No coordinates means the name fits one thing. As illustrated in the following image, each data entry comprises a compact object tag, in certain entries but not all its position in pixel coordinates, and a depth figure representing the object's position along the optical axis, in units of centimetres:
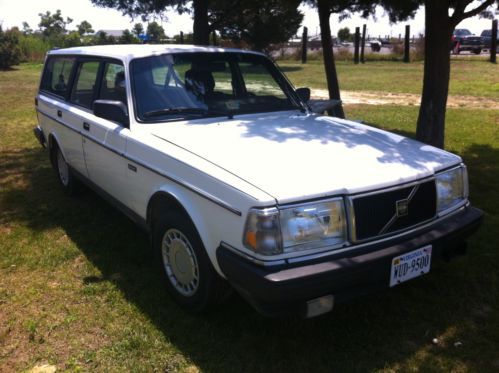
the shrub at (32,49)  2930
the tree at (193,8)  880
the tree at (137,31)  4812
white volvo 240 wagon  255
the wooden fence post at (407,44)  2439
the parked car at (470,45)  2970
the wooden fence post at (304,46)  2606
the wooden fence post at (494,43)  2135
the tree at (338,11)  680
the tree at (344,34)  4684
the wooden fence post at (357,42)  2484
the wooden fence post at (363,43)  2493
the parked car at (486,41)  3140
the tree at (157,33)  5769
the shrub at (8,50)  2480
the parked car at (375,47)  3470
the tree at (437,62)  560
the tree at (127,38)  3512
